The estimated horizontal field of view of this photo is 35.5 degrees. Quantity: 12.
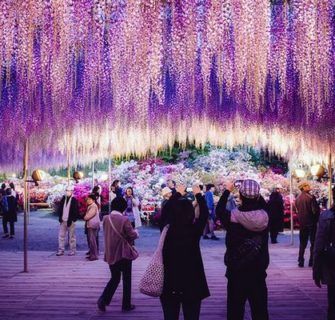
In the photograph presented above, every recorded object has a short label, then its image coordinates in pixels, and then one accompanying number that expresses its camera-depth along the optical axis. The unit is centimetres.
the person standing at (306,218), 694
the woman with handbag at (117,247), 440
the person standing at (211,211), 1110
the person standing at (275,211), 1036
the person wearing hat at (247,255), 290
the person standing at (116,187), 1021
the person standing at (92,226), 777
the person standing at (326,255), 323
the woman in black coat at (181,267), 298
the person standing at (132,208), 901
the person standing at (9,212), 1151
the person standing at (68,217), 849
